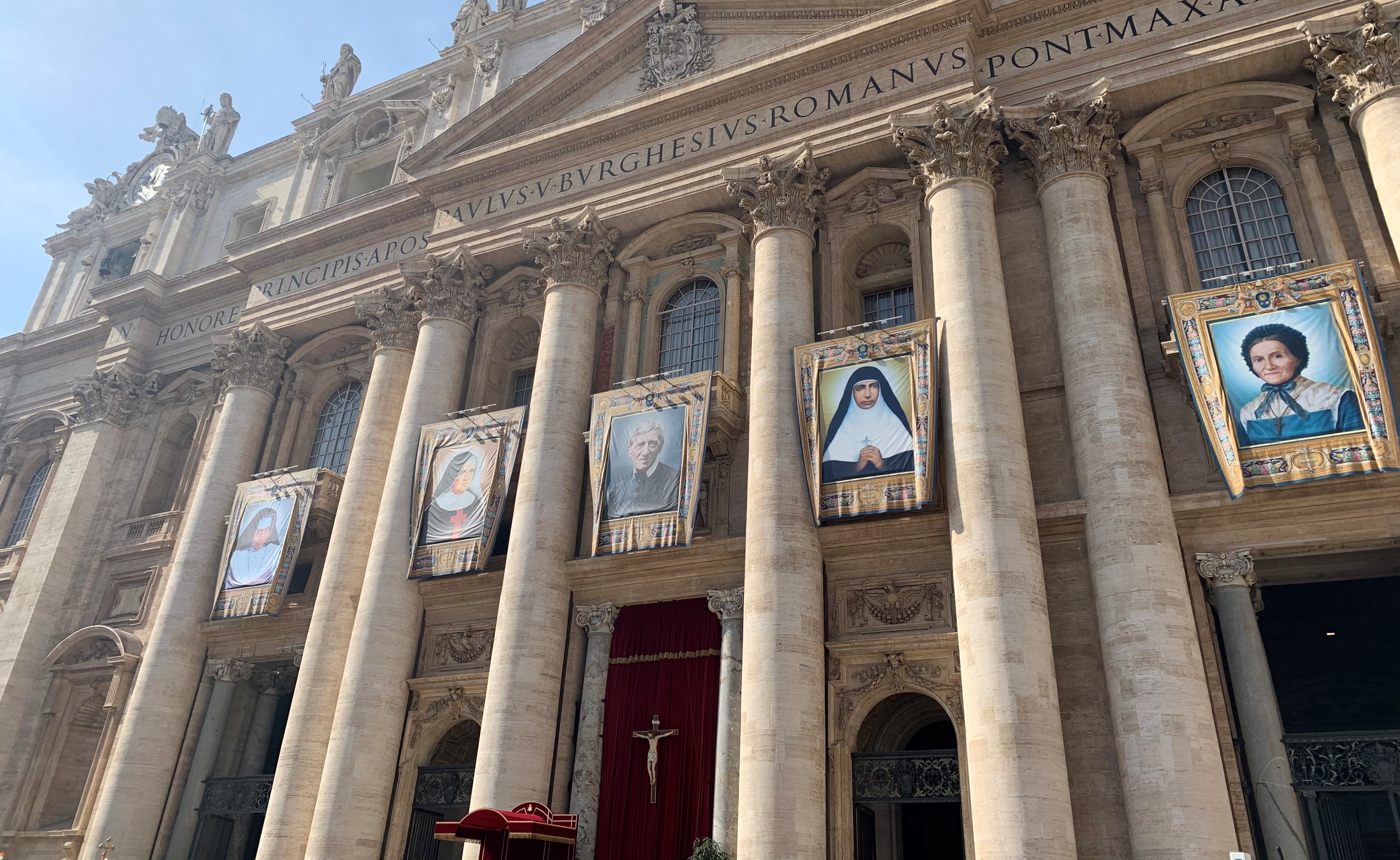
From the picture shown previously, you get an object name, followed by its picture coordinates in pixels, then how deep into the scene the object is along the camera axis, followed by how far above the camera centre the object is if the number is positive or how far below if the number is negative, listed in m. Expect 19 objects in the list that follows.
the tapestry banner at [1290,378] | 14.56 +7.83
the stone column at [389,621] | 18.67 +5.40
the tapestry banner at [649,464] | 18.38 +7.84
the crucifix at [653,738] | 17.16 +3.05
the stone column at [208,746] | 21.81 +3.38
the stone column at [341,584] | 19.45 +6.37
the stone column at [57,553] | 25.81 +8.66
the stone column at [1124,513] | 13.31 +5.92
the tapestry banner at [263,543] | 22.78 +7.63
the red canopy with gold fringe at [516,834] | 12.98 +1.13
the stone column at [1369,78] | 15.93 +13.09
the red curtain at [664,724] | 16.83 +3.32
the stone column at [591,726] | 17.34 +3.32
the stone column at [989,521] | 13.56 +5.83
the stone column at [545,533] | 17.64 +6.80
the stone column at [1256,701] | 13.41 +3.30
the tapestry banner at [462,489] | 20.22 +8.00
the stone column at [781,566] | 15.00 +5.55
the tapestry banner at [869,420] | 16.62 +7.96
